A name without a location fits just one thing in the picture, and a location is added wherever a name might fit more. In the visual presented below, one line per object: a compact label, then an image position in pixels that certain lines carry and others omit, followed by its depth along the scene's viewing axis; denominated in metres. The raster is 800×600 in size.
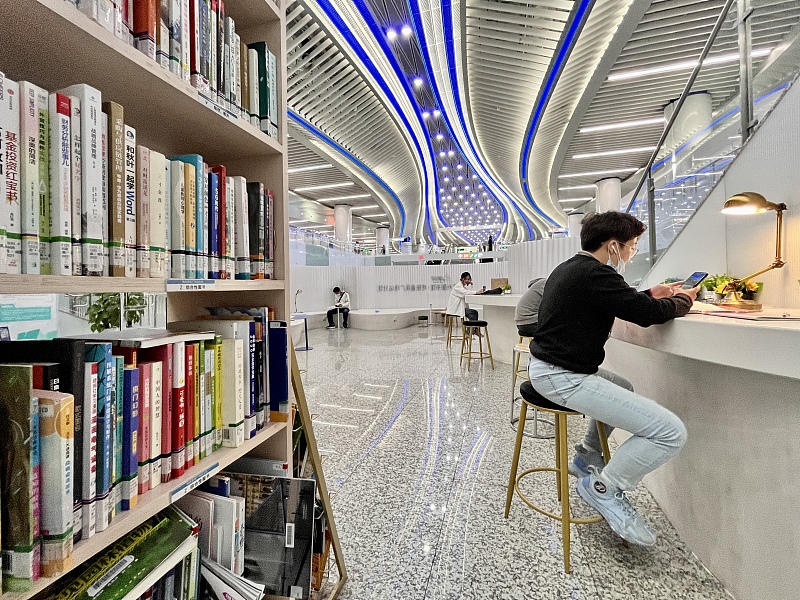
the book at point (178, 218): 0.93
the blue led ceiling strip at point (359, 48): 5.50
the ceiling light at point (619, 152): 9.99
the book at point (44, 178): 0.66
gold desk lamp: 1.72
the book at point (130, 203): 0.80
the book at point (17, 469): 0.62
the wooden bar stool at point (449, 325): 7.36
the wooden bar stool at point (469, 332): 5.59
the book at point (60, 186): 0.67
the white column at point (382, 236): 23.40
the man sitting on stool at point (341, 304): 11.99
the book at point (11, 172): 0.61
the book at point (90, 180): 0.71
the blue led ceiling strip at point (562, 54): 4.59
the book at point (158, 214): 0.86
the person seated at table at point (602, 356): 1.53
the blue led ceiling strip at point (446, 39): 5.45
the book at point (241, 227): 1.14
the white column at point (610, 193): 12.91
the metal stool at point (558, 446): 1.67
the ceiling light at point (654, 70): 5.92
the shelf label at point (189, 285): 0.89
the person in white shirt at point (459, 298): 7.10
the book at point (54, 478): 0.65
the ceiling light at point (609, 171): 11.95
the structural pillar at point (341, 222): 17.47
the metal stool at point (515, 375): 3.07
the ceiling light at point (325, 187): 14.22
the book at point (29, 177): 0.64
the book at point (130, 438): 0.81
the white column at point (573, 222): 18.39
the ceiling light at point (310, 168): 12.00
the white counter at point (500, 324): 5.80
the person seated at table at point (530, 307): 3.19
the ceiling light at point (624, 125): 8.18
